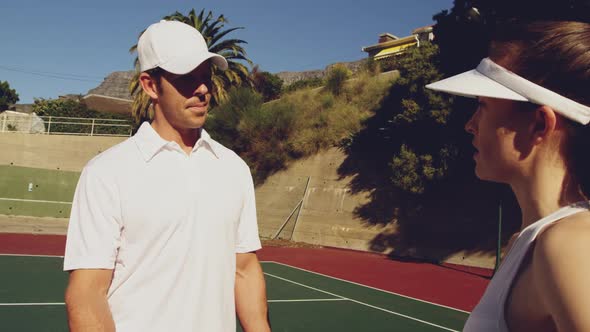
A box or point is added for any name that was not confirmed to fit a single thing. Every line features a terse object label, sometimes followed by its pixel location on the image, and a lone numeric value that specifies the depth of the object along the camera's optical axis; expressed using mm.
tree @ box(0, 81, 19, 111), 63459
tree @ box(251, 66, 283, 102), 40791
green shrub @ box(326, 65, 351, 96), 28750
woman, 1163
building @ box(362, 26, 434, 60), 44112
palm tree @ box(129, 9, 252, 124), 31781
